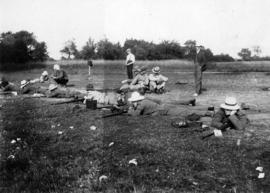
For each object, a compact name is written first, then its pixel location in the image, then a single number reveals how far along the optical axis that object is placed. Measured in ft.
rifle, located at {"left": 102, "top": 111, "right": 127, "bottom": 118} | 39.72
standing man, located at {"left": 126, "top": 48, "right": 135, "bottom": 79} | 75.61
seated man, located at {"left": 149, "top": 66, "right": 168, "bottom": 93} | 62.95
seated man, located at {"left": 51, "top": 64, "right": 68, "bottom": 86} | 67.67
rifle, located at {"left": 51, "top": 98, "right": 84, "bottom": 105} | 52.47
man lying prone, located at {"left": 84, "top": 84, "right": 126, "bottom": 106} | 48.24
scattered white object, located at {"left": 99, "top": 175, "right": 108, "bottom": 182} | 20.59
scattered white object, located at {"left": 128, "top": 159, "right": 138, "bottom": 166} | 22.72
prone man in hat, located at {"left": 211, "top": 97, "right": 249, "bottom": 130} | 30.81
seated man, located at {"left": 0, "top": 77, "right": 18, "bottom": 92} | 70.81
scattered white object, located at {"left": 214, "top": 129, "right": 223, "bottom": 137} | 28.94
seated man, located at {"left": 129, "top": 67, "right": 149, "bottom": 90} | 63.36
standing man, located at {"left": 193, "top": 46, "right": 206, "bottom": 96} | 60.37
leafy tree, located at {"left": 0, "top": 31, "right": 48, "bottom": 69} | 185.16
